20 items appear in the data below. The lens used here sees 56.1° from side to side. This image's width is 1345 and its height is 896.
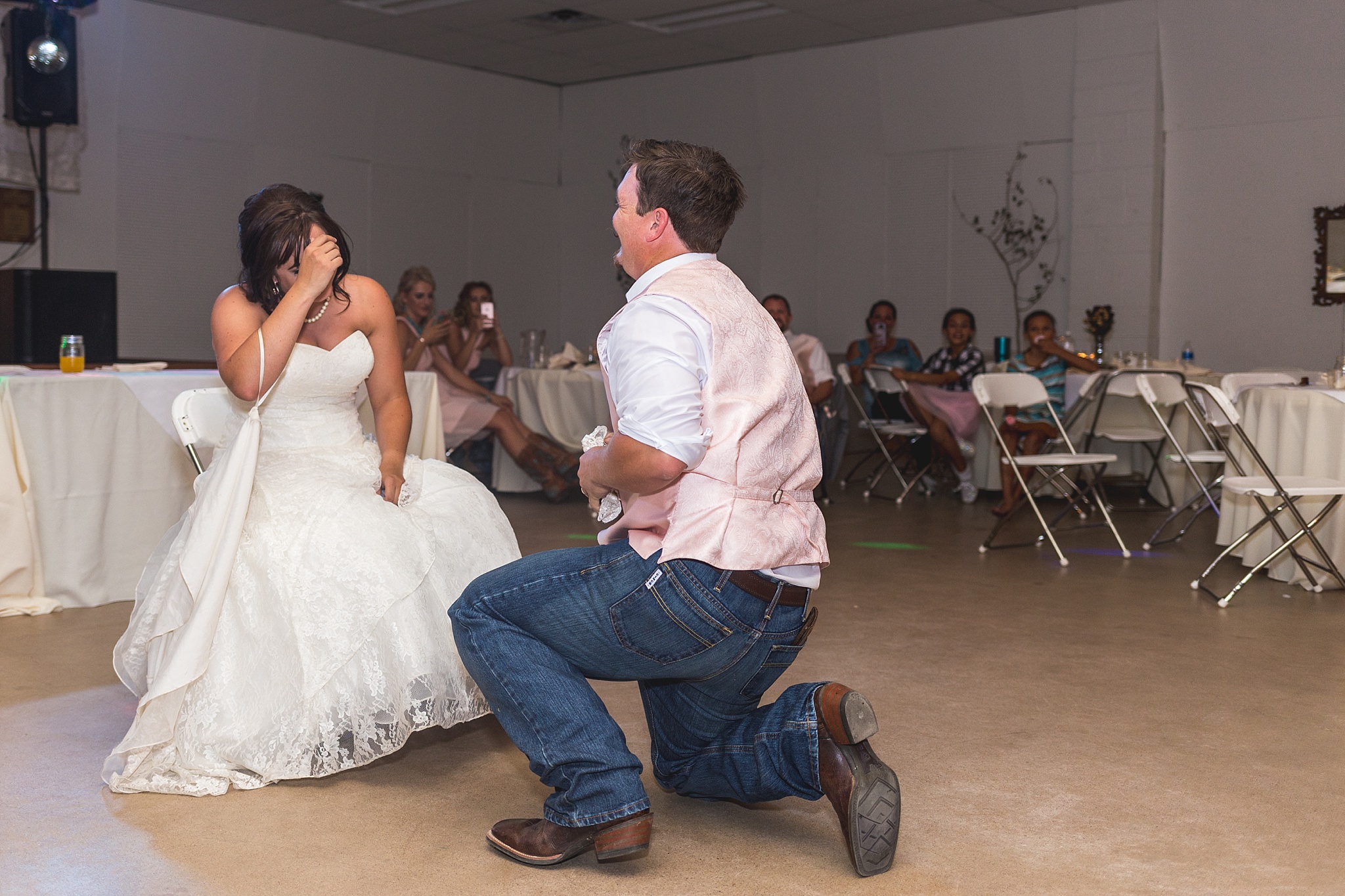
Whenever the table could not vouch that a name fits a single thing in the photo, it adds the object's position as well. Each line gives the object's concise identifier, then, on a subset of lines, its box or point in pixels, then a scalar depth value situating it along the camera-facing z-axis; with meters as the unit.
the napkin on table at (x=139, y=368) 4.91
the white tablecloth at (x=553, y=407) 7.49
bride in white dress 2.63
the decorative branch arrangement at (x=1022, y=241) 9.62
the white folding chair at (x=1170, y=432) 5.79
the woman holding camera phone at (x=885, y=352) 8.45
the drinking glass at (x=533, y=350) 7.81
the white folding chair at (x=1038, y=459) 5.67
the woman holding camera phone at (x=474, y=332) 7.35
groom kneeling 2.04
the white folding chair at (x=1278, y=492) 4.57
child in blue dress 7.22
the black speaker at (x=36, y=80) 7.57
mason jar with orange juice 4.53
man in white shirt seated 7.52
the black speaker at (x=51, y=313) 6.85
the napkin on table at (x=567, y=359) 7.75
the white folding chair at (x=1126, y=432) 6.47
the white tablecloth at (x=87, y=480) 4.27
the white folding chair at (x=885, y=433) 7.68
